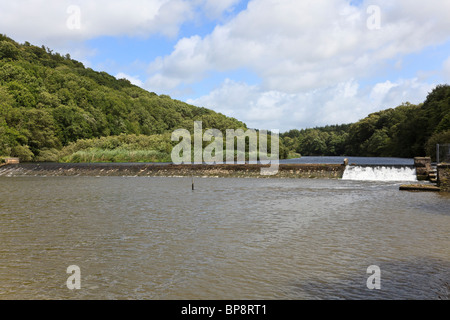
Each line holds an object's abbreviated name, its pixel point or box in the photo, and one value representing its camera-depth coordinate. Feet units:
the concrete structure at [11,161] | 172.31
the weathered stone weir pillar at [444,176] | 87.45
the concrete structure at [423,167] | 112.47
